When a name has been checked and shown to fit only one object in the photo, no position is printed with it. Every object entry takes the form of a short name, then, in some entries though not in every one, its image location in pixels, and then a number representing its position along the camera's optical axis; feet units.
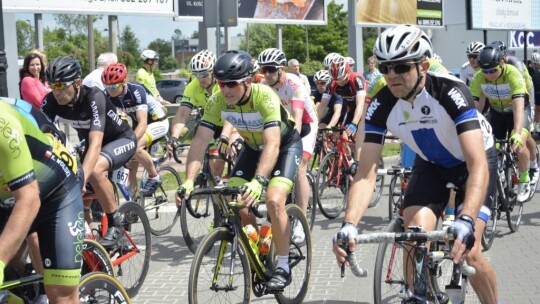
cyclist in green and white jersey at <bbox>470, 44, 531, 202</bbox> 30.76
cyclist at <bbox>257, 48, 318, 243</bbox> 30.09
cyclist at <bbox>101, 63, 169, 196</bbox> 29.37
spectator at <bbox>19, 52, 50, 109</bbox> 33.27
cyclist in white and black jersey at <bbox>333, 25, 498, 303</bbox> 14.75
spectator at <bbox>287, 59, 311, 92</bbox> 65.41
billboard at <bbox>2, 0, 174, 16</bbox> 57.41
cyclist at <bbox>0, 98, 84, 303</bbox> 12.34
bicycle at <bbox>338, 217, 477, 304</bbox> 13.70
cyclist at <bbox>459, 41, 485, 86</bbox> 41.45
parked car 150.20
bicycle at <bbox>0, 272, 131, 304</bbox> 14.14
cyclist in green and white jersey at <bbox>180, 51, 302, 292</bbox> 20.70
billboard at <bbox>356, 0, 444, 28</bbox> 84.38
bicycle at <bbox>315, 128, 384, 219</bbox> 36.94
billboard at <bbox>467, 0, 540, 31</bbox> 86.38
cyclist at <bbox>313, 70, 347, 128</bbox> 41.52
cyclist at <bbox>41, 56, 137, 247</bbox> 20.92
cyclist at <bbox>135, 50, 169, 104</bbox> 48.93
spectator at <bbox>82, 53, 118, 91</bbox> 36.88
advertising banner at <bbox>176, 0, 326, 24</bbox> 71.68
